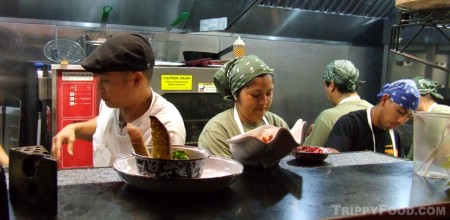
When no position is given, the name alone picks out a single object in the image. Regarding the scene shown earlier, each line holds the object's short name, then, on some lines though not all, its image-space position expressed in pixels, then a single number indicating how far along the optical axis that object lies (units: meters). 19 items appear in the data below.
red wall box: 2.32
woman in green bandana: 1.78
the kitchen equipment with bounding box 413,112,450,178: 1.13
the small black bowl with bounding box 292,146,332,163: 1.32
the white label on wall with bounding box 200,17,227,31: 3.12
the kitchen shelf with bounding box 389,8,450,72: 1.00
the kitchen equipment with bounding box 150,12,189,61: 2.85
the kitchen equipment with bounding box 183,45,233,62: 3.01
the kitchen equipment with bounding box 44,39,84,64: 2.58
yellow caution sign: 2.54
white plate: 0.90
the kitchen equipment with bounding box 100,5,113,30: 2.79
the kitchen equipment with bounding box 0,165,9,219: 0.73
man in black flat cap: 1.40
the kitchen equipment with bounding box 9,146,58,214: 0.80
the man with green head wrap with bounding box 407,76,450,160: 3.03
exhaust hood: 3.34
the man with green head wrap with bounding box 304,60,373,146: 2.71
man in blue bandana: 2.28
